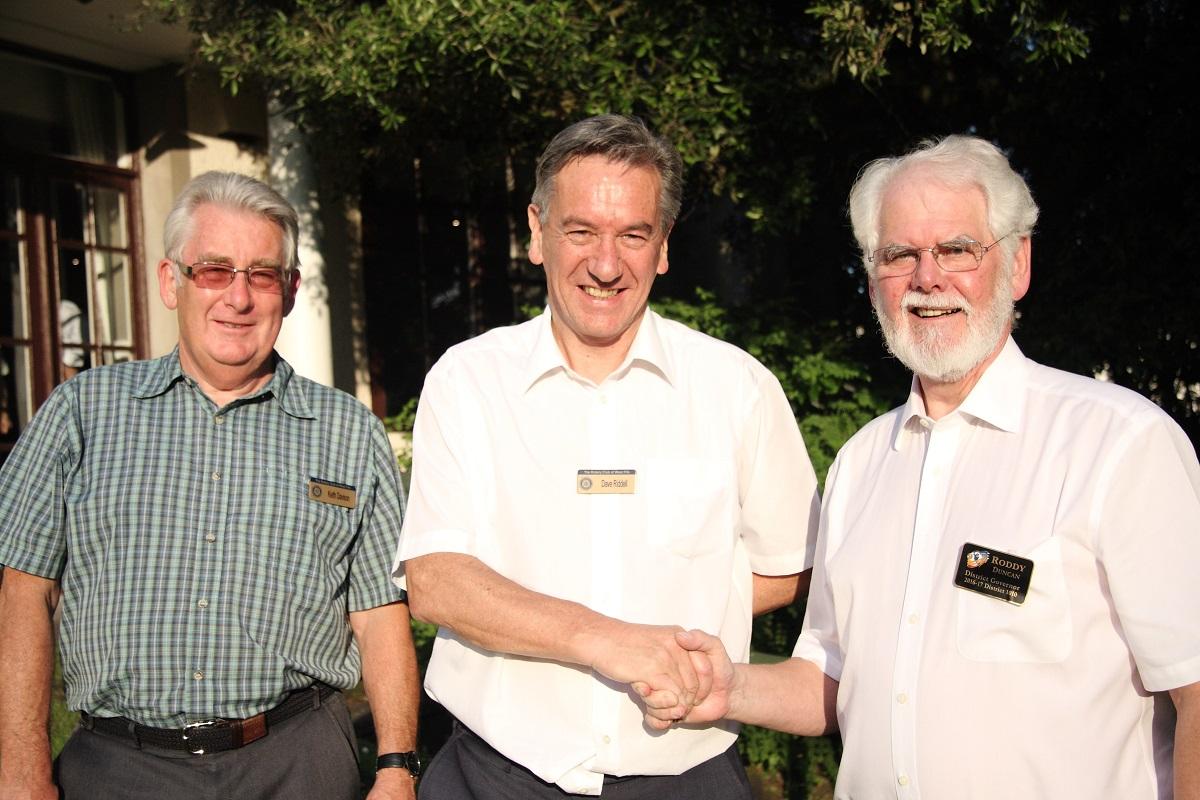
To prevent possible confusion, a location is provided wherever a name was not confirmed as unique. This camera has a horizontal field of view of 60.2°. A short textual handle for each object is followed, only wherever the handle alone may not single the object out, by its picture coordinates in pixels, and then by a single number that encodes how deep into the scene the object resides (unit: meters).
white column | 8.24
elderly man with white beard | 1.91
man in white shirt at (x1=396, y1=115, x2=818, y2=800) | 2.29
